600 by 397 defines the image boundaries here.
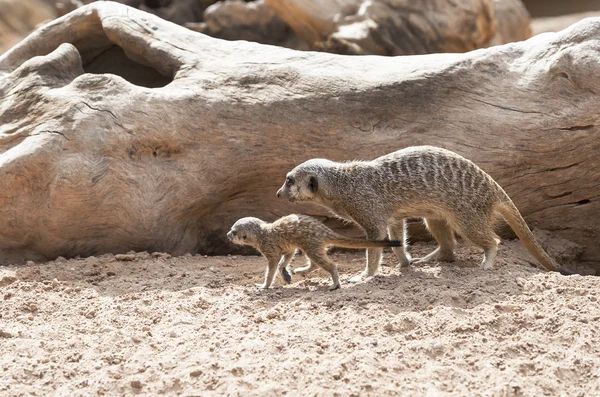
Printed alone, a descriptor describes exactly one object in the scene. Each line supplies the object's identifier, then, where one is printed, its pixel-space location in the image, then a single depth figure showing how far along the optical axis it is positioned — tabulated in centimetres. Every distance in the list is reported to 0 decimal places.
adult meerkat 759
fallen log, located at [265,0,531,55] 1822
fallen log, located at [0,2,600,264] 850
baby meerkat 733
